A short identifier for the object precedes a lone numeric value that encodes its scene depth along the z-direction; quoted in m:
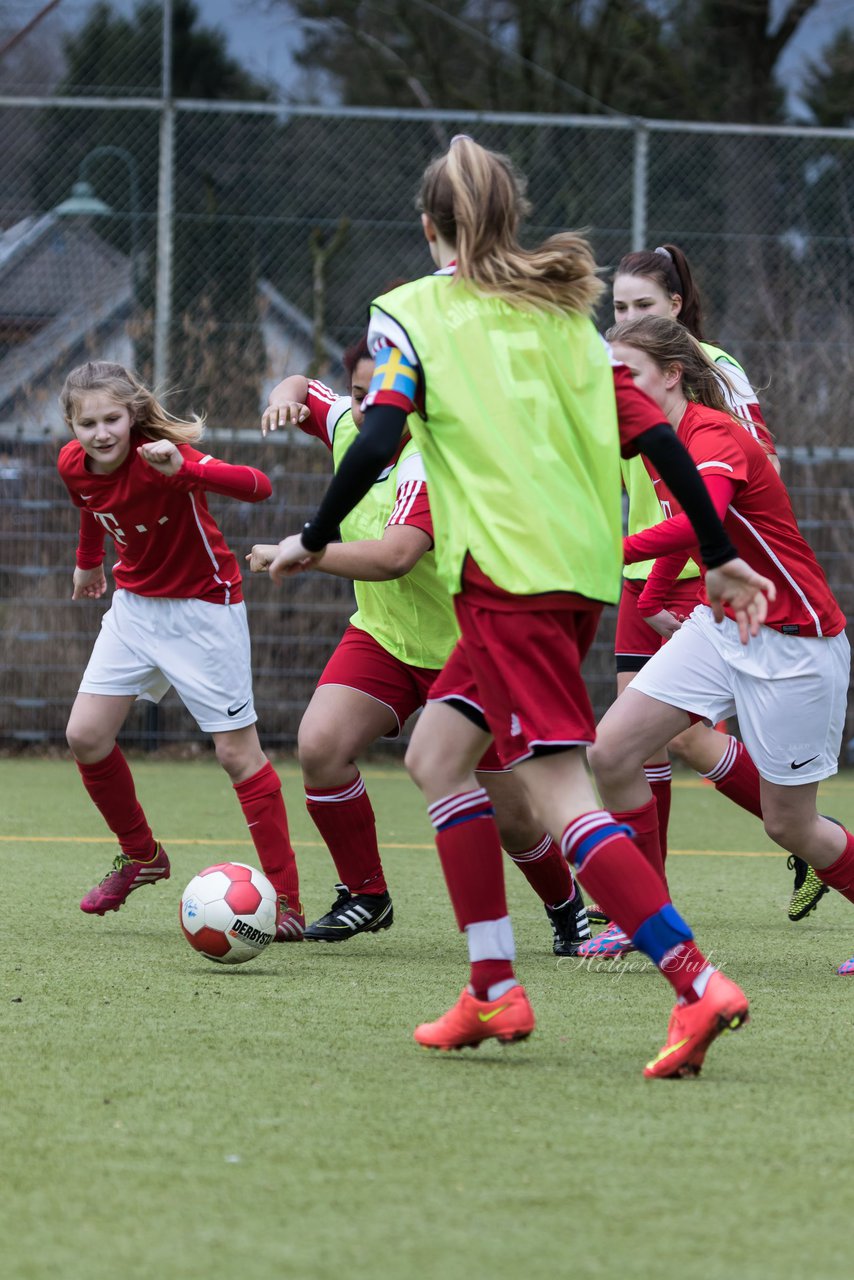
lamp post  24.03
